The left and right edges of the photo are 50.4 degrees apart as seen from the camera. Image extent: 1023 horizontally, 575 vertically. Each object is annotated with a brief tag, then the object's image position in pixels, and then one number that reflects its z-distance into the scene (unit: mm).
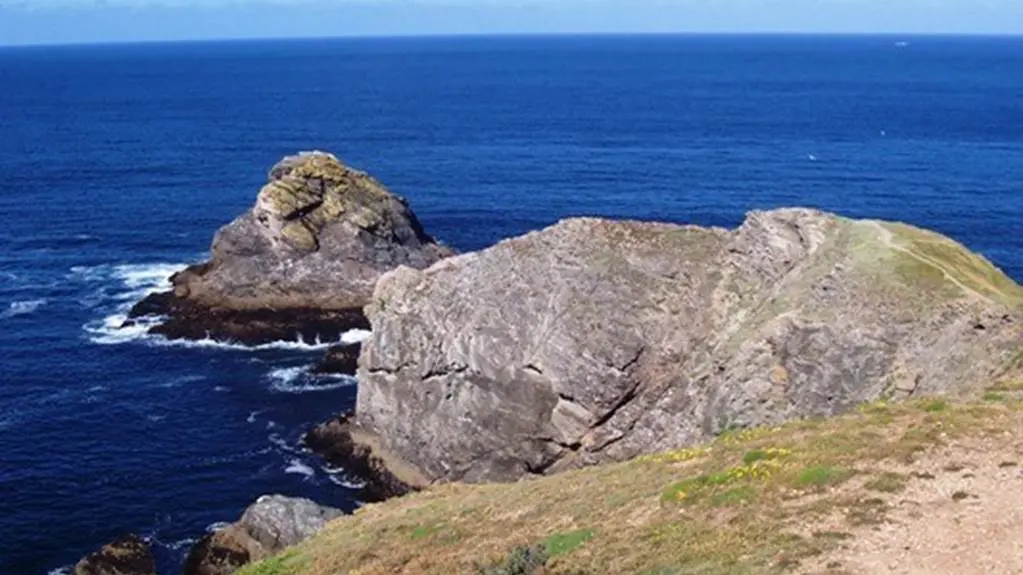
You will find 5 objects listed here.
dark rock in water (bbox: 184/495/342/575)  50500
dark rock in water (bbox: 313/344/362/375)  78875
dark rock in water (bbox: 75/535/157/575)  51656
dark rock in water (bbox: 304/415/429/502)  61991
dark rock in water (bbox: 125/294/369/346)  85812
